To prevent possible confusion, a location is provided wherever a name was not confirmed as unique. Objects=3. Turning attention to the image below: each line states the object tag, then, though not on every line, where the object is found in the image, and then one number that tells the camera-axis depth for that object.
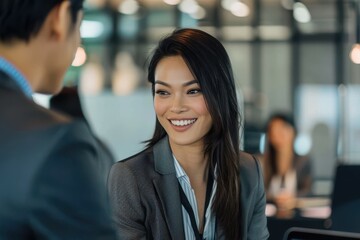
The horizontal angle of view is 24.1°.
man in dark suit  1.03
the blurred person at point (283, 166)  7.63
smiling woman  2.29
